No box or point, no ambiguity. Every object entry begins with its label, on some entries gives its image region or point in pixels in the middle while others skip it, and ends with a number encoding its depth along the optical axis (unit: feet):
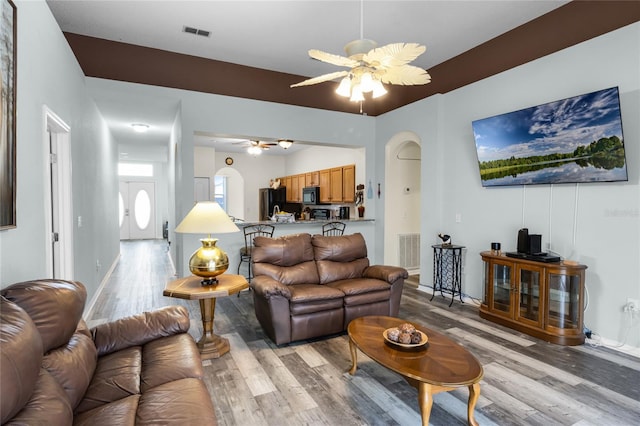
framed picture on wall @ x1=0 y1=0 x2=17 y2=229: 5.98
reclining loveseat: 10.42
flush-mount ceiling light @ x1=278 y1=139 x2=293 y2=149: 17.96
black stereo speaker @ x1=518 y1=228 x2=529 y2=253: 11.64
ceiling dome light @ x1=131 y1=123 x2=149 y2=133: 19.85
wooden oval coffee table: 6.02
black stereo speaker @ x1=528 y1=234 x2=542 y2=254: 11.44
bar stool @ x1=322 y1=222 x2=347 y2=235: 18.89
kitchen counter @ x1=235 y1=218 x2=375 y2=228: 16.69
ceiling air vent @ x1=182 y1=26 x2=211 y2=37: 13.05
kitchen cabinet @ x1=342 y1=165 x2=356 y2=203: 22.29
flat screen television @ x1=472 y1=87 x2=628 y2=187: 9.77
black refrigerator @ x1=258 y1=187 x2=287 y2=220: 31.35
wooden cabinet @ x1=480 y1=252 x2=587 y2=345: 10.42
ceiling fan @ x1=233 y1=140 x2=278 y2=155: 24.95
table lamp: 9.50
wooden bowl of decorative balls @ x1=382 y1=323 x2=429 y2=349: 7.10
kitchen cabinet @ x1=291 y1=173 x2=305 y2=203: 29.73
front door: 38.42
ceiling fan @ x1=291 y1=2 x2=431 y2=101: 7.90
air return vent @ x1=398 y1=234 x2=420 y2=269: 20.20
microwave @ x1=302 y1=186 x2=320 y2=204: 26.48
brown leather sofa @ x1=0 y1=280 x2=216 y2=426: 3.91
